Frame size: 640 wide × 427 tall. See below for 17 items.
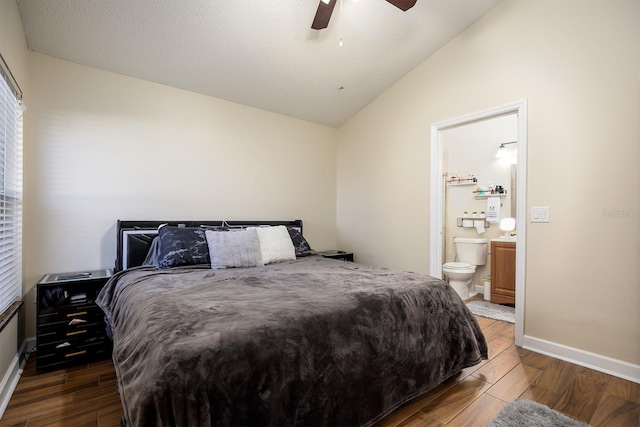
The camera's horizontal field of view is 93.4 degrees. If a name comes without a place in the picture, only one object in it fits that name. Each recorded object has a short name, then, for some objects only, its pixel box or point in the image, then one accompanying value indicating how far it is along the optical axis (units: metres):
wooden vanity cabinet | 3.69
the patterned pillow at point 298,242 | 3.40
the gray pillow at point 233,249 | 2.60
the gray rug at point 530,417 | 1.56
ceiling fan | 2.13
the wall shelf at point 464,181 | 4.53
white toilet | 3.91
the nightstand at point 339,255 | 3.82
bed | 1.05
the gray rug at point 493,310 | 3.35
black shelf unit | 2.19
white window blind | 1.96
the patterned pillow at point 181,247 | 2.52
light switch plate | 2.48
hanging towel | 4.24
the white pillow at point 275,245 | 2.91
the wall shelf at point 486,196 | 4.22
